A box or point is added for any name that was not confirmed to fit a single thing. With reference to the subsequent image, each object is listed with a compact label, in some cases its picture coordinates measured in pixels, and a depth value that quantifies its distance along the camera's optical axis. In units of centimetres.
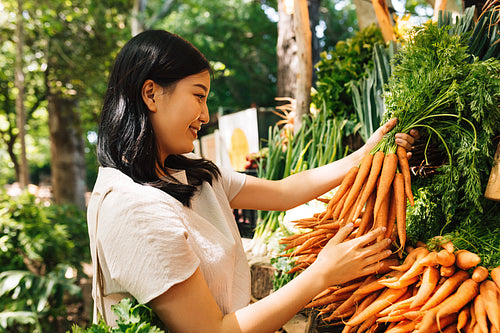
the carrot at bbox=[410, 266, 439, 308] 102
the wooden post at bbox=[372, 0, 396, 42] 218
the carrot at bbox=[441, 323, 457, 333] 98
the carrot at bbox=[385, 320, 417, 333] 102
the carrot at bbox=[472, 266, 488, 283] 98
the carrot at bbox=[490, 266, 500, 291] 94
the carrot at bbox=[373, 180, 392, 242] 115
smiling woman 94
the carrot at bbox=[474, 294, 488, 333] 89
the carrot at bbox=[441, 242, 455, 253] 103
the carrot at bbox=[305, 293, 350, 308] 123
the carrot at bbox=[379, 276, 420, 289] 107
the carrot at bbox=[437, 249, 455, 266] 100
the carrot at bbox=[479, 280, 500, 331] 89
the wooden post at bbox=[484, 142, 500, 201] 104
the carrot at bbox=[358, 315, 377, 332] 112
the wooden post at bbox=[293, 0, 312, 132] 254
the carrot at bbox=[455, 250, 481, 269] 98
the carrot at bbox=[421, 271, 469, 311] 99
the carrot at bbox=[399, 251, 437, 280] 104
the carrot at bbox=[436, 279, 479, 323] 95
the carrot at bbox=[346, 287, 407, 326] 109
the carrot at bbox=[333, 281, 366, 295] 120
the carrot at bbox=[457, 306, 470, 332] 95
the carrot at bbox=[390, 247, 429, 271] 109
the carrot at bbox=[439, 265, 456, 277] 102
